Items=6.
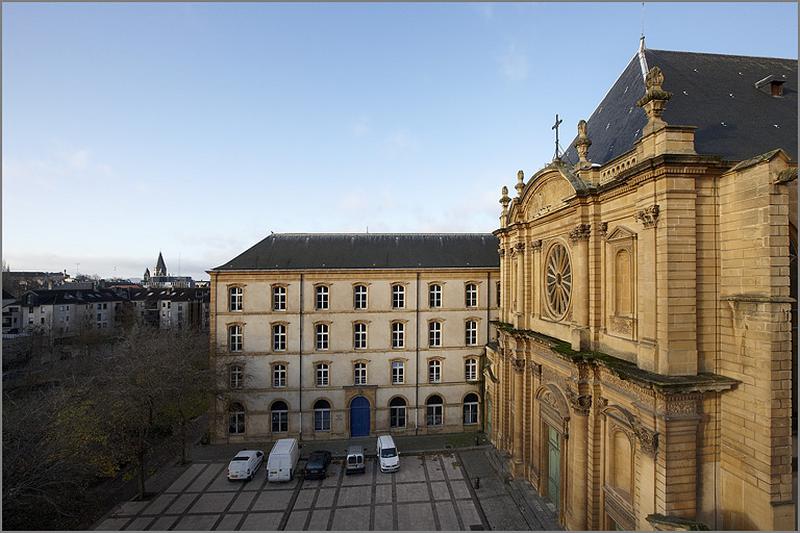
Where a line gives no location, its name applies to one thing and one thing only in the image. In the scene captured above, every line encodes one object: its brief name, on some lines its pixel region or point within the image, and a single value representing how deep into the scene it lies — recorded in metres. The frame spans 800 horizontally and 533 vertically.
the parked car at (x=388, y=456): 20.27
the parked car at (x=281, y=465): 19.20
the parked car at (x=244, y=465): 19.27
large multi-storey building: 24.92
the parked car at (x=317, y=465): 19.58
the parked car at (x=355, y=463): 20.16
